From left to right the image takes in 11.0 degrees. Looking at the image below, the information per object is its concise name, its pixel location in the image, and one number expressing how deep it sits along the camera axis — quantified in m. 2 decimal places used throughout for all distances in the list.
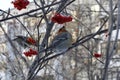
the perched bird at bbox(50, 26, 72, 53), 3.73
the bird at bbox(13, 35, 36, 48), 4.17
